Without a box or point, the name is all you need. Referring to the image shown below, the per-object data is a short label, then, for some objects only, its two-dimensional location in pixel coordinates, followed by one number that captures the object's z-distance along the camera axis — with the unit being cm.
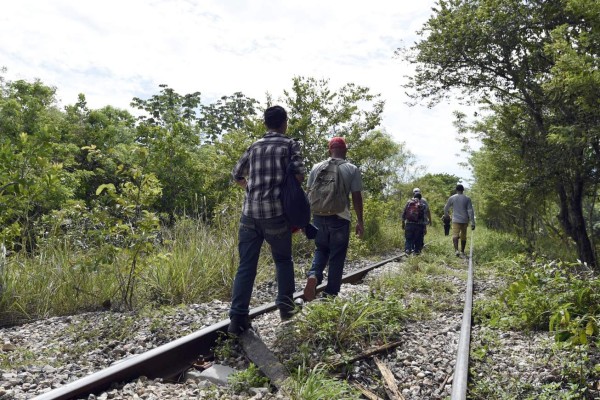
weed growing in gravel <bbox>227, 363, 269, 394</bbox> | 324
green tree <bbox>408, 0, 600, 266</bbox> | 1156
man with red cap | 552
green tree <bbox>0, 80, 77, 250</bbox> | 538
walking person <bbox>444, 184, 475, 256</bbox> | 1355
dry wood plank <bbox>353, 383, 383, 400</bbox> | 319
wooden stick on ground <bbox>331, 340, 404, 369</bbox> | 357
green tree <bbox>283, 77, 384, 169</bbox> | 1408
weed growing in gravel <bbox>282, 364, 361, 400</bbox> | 288
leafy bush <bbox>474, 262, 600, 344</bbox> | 417
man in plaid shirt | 427
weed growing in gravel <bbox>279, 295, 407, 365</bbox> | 381
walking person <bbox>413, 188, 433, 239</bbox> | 1263
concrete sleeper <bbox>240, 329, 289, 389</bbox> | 337
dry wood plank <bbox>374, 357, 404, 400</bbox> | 322
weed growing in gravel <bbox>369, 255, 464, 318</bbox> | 558
